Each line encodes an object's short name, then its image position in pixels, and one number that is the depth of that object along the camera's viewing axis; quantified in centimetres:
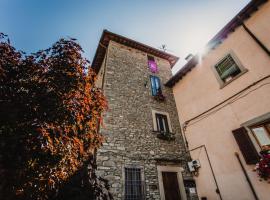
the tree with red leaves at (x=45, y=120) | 294
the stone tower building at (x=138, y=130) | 743
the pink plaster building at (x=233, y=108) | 673
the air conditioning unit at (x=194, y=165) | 859
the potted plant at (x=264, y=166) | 590
